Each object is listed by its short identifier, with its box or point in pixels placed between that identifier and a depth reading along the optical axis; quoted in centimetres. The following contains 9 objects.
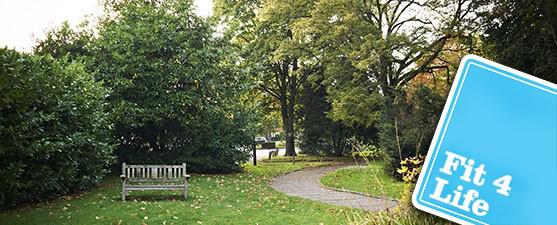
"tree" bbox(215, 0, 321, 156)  2561
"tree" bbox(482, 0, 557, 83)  1252
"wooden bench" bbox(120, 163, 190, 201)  1091
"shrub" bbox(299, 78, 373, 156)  3262
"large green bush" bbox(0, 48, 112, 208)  898
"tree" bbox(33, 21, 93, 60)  1739
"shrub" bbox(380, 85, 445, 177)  1421
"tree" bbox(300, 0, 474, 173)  1955
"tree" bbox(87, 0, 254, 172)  1680
